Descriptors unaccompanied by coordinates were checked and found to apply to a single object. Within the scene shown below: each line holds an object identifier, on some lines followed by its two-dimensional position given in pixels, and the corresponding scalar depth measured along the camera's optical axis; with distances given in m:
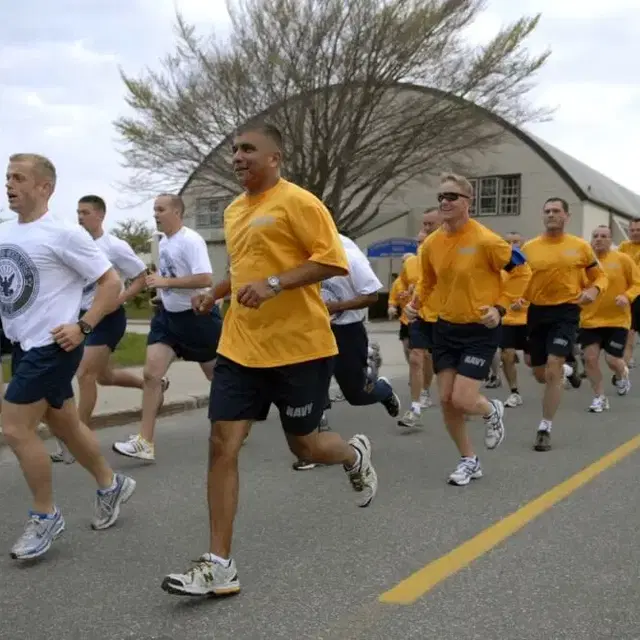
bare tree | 25.36
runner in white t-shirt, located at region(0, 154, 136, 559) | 4.43
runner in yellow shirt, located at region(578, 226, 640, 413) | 9.65
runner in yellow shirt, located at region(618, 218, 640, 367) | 11.88
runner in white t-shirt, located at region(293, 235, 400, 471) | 6.88
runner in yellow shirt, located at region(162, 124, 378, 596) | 3.93
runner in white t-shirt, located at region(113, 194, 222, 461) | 6.78
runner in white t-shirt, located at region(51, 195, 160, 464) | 6.78
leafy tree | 55.28
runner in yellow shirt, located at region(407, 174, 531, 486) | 5.99
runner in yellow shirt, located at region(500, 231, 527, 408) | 9.85
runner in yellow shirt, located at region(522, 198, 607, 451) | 7.55
